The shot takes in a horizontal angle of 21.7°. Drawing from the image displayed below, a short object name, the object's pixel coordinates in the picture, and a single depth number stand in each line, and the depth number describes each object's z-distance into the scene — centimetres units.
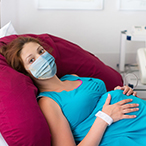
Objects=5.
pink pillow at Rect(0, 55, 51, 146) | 142
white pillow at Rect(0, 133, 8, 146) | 145
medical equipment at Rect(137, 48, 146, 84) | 207
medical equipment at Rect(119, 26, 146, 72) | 210
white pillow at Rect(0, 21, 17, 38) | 196
